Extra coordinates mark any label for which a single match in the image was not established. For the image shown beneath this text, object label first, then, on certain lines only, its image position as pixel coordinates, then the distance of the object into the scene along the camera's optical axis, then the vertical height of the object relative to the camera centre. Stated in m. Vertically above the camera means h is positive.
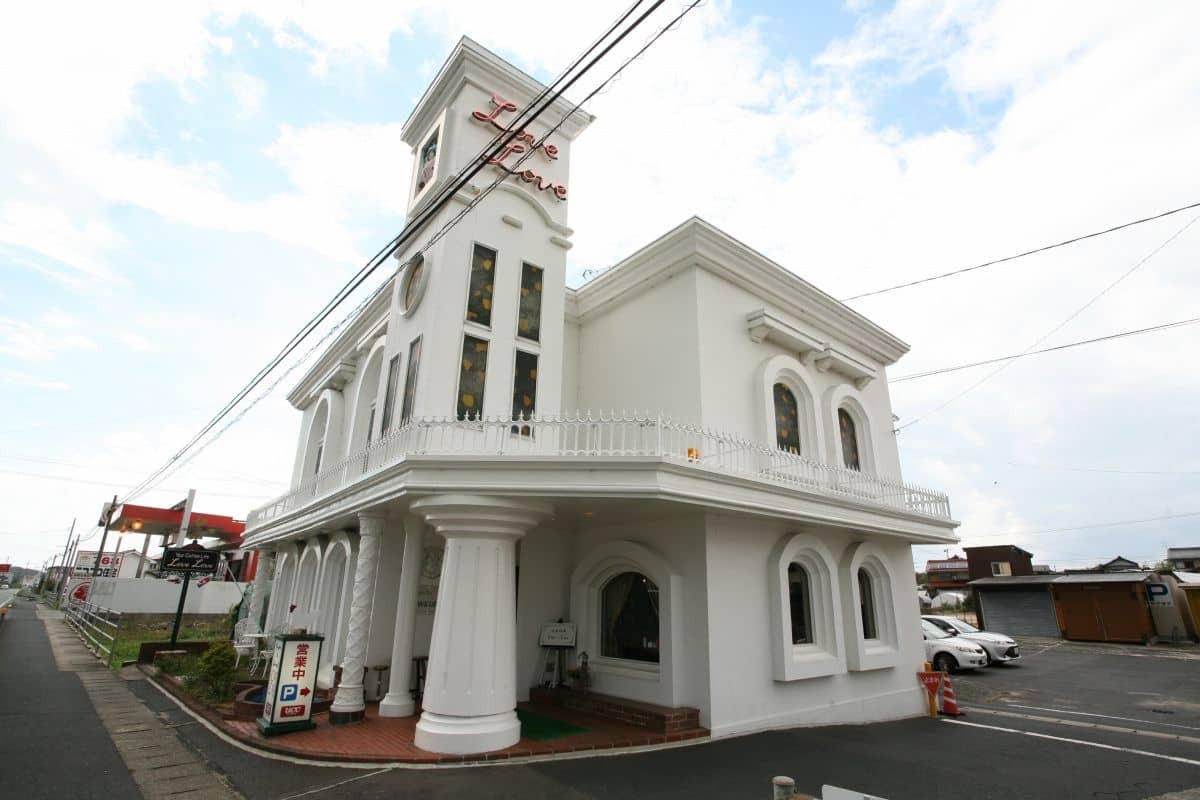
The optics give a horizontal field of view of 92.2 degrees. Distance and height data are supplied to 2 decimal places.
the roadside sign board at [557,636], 9.28 -0.77
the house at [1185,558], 40.08 +2.82
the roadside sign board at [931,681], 11.05 -1.59
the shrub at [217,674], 9.01 -1.43
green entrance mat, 7.32 -1.80
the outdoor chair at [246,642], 13.13 -1.46
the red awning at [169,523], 28.47 +2.69
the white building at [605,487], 7.09 +1.33
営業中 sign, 7.23 -1.30
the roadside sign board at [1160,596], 22.56 +0.14
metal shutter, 24.38 -0.69
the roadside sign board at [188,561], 13.03 +0.36
